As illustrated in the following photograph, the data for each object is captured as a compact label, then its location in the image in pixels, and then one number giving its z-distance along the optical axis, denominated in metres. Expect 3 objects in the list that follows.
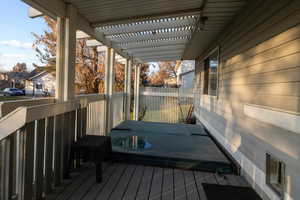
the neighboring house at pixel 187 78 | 17.73
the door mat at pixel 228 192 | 2.50
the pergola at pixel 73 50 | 1.95
